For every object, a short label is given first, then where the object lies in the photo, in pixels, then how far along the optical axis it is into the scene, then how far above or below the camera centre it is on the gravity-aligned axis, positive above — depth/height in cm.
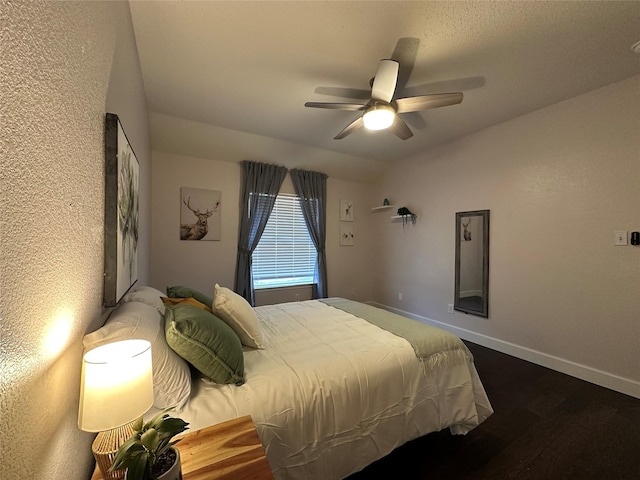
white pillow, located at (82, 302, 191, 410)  99 -51
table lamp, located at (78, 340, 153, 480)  67 -42
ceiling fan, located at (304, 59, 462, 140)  180 +108
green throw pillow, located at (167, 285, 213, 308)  190 -42
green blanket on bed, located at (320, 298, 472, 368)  164 -66
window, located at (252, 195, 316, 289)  407 -19
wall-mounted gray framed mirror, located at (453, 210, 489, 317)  322 -28
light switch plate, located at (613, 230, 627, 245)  223 +5
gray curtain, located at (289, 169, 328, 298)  425 +48
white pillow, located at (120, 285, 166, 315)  151 -37
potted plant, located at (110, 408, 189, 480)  65 -56
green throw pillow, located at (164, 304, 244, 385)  117 -50
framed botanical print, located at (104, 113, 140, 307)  110 +13
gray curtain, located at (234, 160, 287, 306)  375 +45
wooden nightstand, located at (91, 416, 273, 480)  84 -75
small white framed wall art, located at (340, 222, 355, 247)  471 +10
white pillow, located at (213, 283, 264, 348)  160 -50
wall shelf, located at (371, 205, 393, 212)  453 +59
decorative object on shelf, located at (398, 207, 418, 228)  414 +42
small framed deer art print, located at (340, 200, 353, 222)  470 +54
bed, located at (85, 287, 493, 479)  114 -76
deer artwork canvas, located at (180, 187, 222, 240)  347 +35
